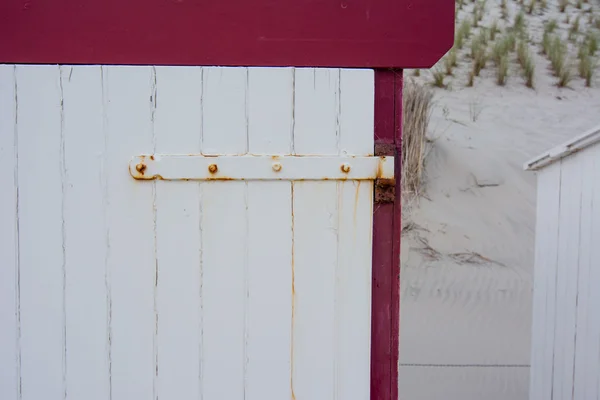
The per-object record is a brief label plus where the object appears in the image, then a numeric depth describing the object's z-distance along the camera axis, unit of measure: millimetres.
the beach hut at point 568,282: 3186
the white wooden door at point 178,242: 1947
